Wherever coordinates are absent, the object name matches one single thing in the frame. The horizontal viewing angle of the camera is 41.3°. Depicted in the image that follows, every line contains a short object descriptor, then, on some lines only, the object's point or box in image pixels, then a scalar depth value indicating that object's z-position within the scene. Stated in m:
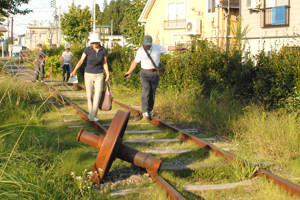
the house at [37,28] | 107.16
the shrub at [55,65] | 24.03
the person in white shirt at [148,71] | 9.50
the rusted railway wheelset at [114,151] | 4.88
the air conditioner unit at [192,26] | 35.00
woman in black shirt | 9.19
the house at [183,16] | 33.59
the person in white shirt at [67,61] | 19.73
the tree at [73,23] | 52.06
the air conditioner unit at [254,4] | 25.34
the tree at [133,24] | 40.75
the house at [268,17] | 24.11
